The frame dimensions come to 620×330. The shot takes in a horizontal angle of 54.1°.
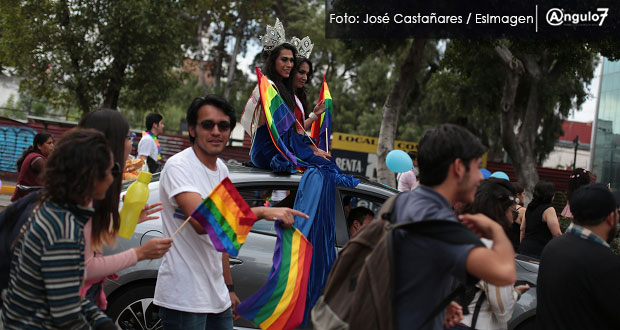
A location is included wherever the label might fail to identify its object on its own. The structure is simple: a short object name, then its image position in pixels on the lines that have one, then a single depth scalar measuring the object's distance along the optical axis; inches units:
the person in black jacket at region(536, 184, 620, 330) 109.0
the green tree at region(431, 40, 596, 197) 555.5
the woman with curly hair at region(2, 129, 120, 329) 79.0
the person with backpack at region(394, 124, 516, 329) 80.6
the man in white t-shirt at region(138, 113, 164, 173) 380.5
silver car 172.1
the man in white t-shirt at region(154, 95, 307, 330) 115.7
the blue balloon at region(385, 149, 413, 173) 320.2
